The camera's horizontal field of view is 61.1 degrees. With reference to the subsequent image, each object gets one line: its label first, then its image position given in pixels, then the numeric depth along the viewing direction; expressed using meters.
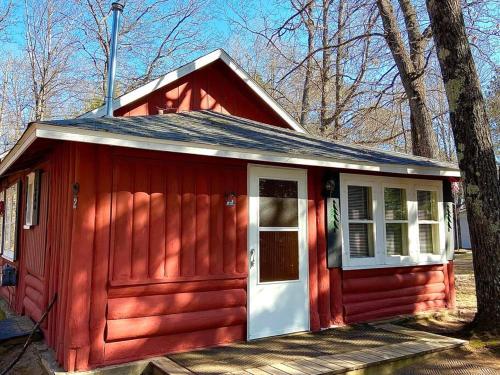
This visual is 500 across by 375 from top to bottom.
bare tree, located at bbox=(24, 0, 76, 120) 20.30
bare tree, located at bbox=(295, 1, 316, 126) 15.42
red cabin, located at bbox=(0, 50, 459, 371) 4.18
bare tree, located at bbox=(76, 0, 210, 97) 18.22
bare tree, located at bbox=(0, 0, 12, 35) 16.25
